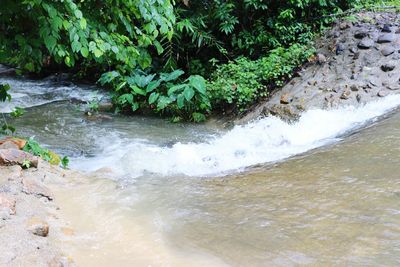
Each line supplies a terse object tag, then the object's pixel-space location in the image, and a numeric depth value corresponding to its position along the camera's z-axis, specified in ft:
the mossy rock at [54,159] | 15.83
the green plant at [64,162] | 15.80
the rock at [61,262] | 8.20
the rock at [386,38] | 25.09
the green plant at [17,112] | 14.01
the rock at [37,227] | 9.22
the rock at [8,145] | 14.33
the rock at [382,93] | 22.14
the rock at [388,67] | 23.40
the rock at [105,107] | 30.28
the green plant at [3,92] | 13.22
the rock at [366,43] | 25.38
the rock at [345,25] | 27.30
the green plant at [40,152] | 15.30
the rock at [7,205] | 9.66
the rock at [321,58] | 26.18
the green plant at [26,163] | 13.12
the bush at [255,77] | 26.20
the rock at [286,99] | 24.86
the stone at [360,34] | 26.13
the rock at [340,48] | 26.08
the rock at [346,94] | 23.13
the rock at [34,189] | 11.51
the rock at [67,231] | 10.24
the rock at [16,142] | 14.78
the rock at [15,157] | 12.79
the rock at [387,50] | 24.32
